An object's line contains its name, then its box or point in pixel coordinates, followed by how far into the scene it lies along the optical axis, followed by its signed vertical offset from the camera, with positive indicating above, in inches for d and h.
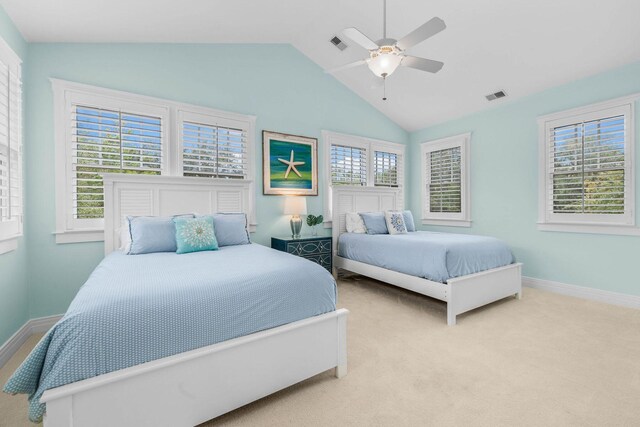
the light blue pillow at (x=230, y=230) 121.6 -8.9
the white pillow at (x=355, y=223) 179.2 -9.5
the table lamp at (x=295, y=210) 161.9 -1.1
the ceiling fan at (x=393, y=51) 88.8 +50.1
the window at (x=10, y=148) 90.2 +19.4
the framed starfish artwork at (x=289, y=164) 166.2 +25.2
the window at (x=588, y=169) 134.3 +17.7
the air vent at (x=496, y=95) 166.8 +62.8
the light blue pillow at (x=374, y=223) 174.7 -9.1
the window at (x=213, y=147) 142.7 +30.5
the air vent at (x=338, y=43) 157.8 +87.5
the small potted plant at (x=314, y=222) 174.1 -8.2
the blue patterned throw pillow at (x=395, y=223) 173.8 -9.1
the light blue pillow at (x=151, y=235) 104.6 -9.4
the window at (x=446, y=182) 195.0 +17.4
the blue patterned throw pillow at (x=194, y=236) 105.7 -9.8
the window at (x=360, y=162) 189.2 +31.0
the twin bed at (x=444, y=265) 117.8 -25.9
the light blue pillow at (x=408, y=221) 186.6 -8.6
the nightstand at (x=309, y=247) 155.7 -20.8
